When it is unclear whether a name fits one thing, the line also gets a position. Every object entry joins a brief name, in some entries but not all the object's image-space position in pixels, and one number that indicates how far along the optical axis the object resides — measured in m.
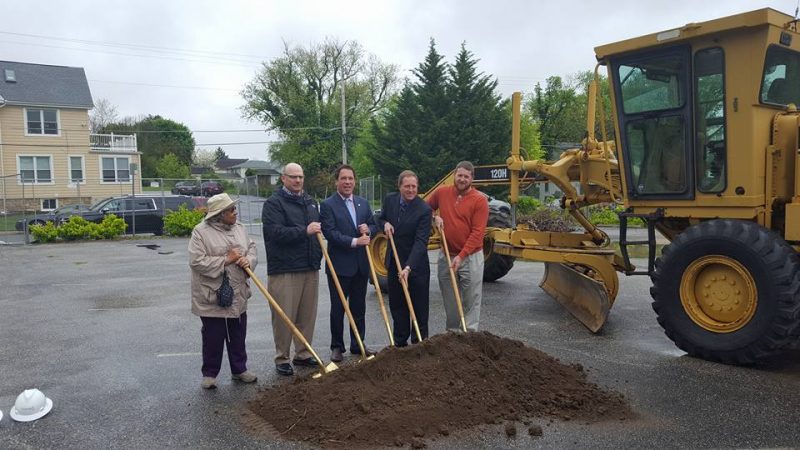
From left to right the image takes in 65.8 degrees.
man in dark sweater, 5.14
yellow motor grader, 5.22
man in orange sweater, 5.51
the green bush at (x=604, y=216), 23.00
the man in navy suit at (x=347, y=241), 5.44
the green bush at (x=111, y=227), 18.77
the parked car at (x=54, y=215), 19.86
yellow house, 30.67
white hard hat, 4.33
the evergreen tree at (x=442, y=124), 27.06
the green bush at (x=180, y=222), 19.92
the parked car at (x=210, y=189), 36.90
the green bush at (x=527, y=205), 25.47
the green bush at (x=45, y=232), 17.98
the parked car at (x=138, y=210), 20.20
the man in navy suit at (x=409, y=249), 5.53
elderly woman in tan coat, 4.80
